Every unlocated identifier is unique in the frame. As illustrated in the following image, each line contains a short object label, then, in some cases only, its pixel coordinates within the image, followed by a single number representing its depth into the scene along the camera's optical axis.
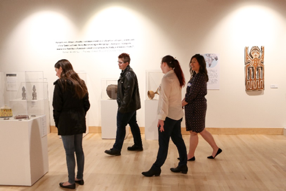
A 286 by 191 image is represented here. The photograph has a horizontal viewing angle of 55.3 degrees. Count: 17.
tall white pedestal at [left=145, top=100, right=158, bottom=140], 5.40
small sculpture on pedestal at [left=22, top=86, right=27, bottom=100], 3.29
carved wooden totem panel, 5.80
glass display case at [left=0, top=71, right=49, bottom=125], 3.30
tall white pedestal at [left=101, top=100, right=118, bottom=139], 5.55
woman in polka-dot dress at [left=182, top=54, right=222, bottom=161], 3.88
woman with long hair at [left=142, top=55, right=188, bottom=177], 3.25
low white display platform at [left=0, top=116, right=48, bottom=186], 3.24
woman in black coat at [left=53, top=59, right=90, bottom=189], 2.96
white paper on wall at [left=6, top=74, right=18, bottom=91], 3.31
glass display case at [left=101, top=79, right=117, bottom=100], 5.62
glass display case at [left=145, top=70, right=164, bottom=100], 5.58
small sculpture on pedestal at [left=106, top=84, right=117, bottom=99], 5.62
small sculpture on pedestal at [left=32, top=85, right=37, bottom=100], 3.44
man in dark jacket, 4.29
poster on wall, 5.88
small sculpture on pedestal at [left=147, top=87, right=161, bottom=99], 5.43
